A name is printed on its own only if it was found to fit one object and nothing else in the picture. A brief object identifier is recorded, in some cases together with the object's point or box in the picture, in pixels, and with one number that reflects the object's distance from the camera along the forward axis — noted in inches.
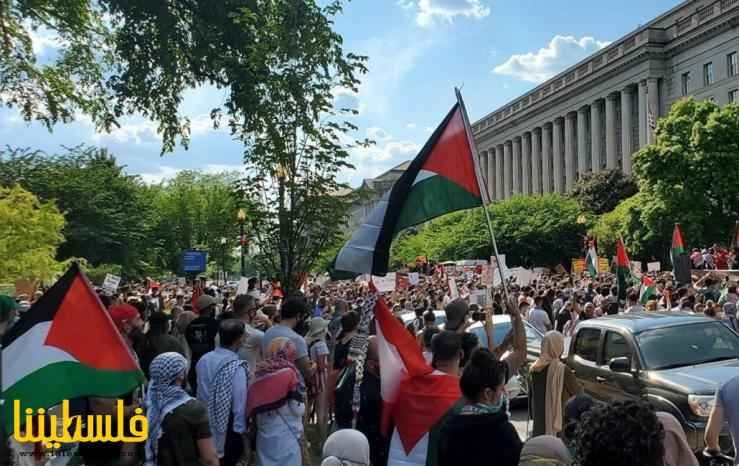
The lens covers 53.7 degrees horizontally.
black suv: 300.7
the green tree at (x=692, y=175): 1748.3
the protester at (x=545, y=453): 133.3
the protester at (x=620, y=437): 105.6
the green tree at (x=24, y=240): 1214.9
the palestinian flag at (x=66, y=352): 193.0
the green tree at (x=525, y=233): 2583.7
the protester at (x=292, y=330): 279.3
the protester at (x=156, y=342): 259.8
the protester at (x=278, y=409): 227.5
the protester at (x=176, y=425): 181.3
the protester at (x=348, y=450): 154.2
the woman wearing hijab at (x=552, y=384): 271.7
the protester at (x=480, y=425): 153.7
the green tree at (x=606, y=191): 2694.4
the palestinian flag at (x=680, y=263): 853.8
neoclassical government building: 2563.7
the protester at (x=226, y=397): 232.1
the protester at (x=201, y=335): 361.4
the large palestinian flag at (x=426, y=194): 245.1
